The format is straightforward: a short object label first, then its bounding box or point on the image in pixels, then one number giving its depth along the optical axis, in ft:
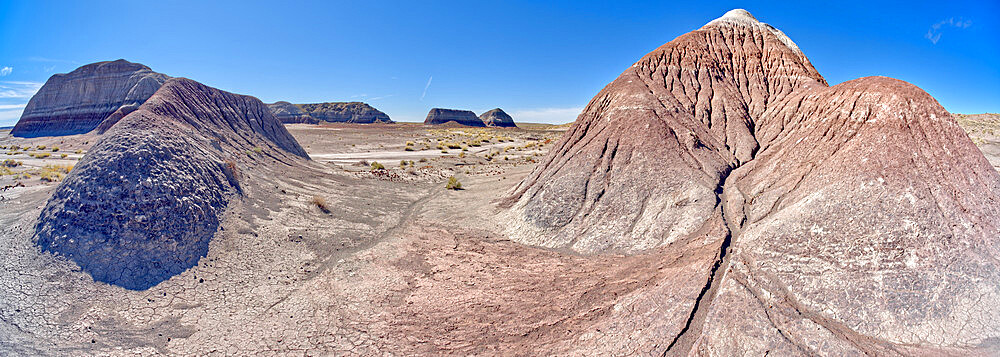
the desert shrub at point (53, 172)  73.72
